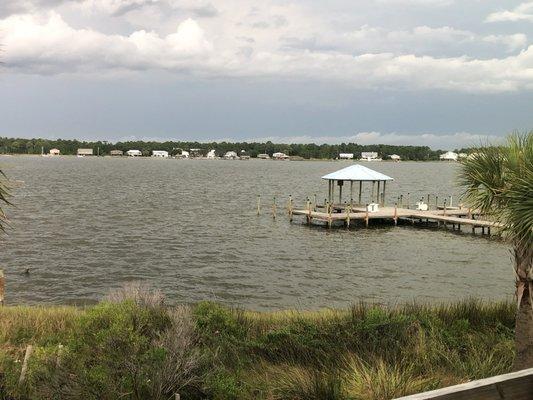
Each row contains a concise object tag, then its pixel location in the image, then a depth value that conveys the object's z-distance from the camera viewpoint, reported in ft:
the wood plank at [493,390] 8.32
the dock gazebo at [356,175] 144.05
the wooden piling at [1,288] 49.65
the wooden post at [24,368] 23.22
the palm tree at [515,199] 23.86
